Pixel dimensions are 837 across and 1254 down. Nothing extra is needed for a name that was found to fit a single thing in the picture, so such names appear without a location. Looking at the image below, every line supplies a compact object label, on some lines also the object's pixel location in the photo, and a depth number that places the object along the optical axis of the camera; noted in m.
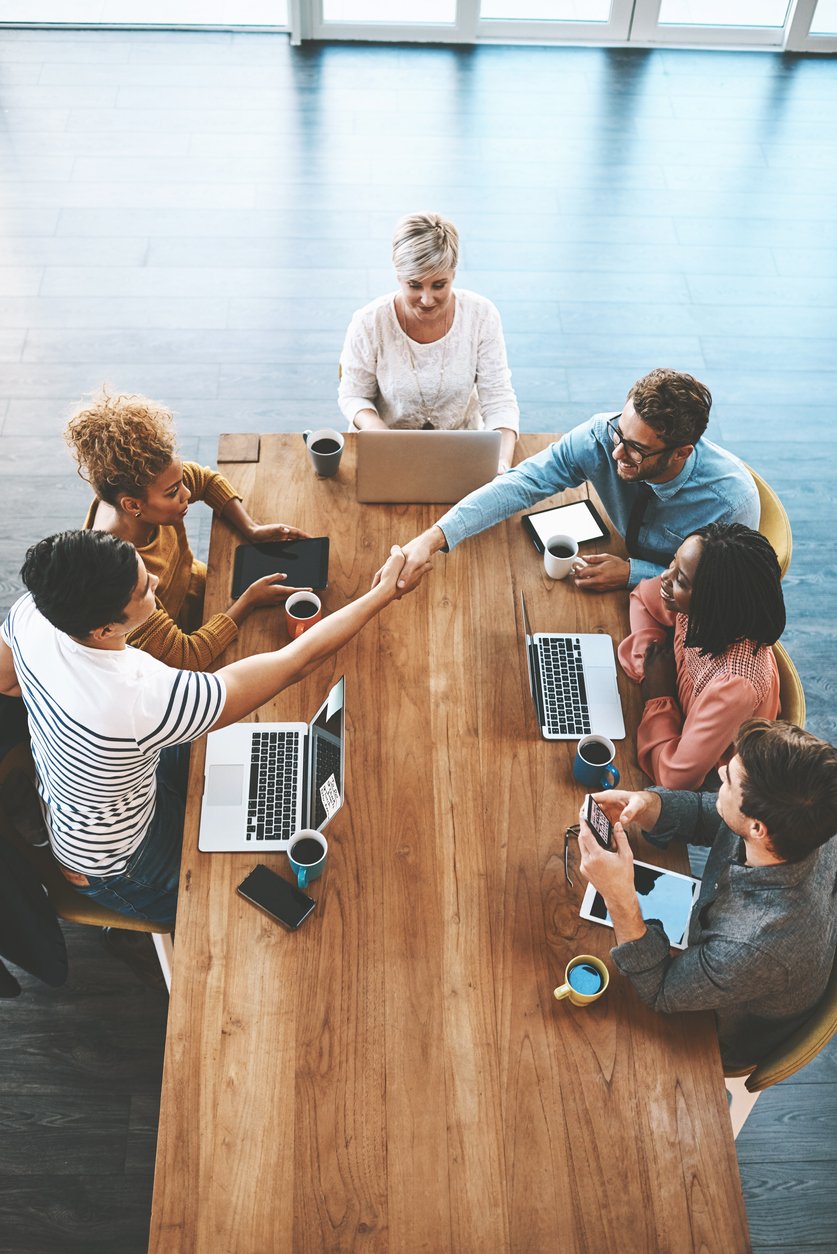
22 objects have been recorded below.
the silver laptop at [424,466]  2.54
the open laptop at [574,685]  2.24
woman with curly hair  2.26
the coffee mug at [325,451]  2.65
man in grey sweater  1.72
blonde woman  2.95
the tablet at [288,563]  2.48
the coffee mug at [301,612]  2.32
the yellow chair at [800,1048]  1.81
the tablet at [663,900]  1.96
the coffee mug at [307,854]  1.93
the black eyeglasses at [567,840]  2.02
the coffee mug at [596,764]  2.11
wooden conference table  1.66
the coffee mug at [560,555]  2.48
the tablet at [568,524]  2.59
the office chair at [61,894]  2.24
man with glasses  2.33
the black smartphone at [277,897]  1.93
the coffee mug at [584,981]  1.83
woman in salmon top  2.10
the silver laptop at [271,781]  2.05
